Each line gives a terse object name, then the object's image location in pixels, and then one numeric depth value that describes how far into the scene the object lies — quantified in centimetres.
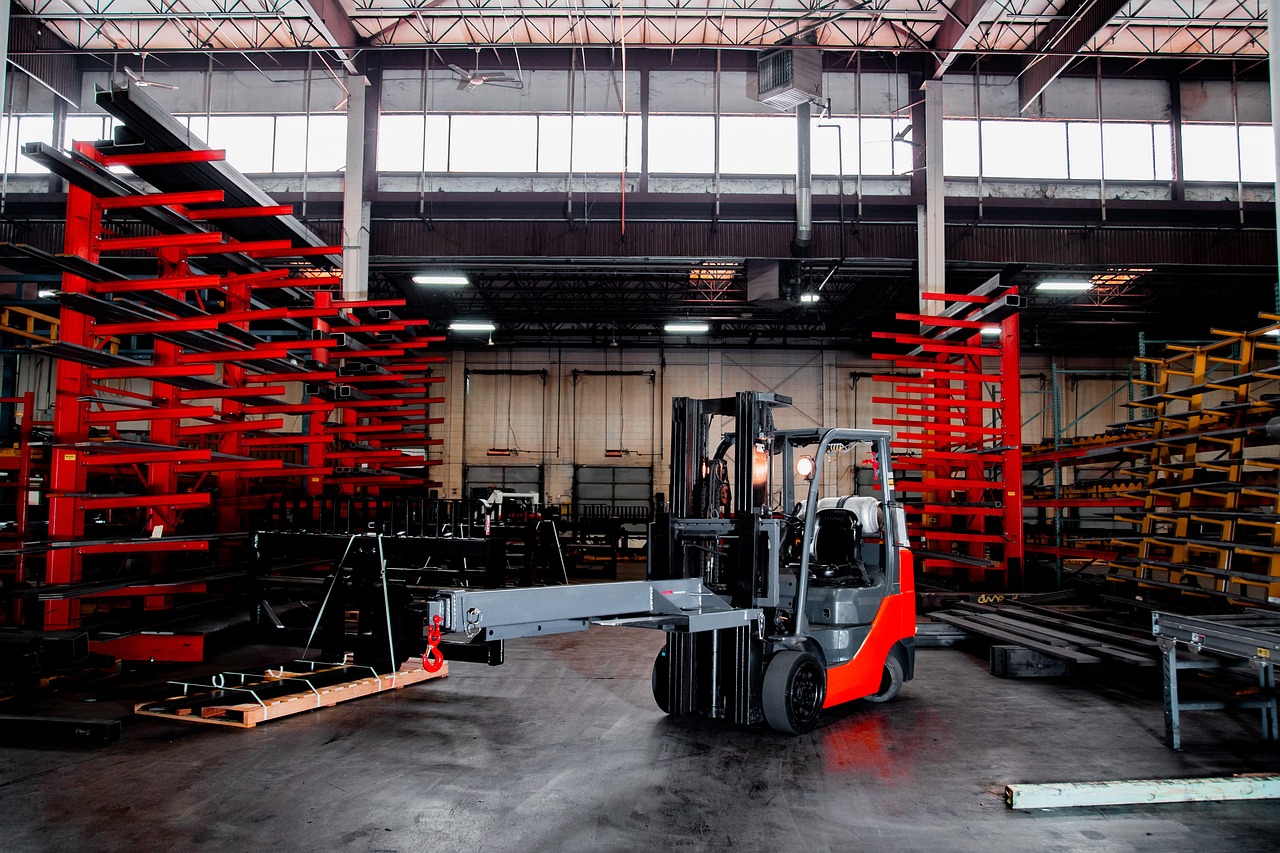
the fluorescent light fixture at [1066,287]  2159
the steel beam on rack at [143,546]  866
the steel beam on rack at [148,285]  866
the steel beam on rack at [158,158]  891
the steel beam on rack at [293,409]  1276
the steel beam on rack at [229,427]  1086
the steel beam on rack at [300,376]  1254
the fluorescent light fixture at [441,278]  2102
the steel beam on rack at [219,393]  1086
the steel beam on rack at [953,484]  1367
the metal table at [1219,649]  572
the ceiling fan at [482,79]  1820
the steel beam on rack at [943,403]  1450
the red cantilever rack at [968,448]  1369
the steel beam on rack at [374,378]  1463
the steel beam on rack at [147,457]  875
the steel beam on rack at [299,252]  980
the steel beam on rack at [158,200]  880
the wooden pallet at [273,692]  682
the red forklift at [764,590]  647
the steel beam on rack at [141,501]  883
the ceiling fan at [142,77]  2012
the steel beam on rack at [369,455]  1549
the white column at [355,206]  1888
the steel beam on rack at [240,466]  1077
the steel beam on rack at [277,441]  1284
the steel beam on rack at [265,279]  1088
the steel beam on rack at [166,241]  902
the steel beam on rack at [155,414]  902
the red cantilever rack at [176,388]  867
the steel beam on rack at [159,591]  872
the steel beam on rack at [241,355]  1058
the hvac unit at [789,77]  1745
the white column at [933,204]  1878
